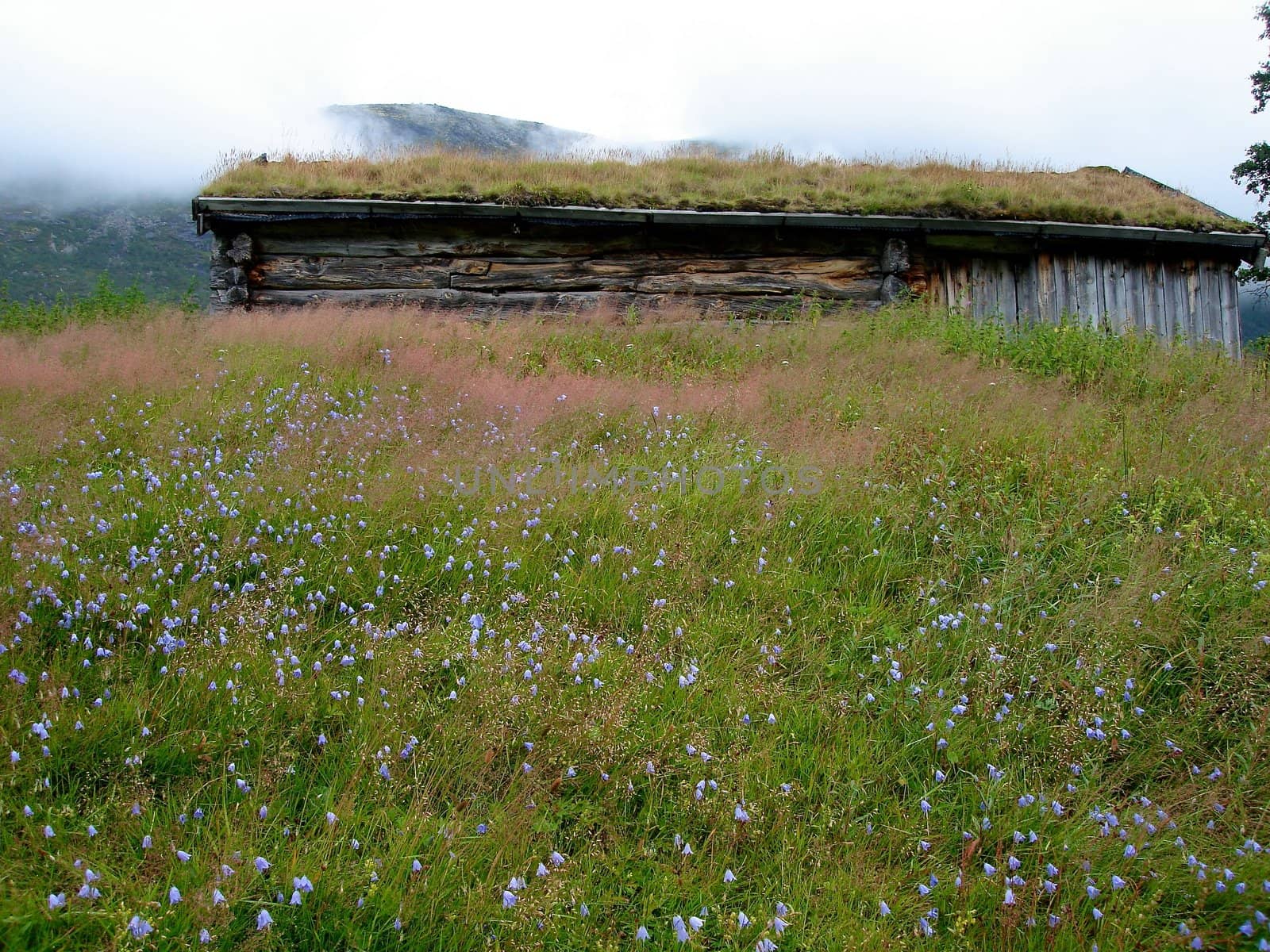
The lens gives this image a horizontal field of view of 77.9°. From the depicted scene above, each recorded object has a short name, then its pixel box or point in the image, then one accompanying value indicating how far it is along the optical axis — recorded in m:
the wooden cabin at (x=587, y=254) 9.91
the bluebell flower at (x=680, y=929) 2.06
